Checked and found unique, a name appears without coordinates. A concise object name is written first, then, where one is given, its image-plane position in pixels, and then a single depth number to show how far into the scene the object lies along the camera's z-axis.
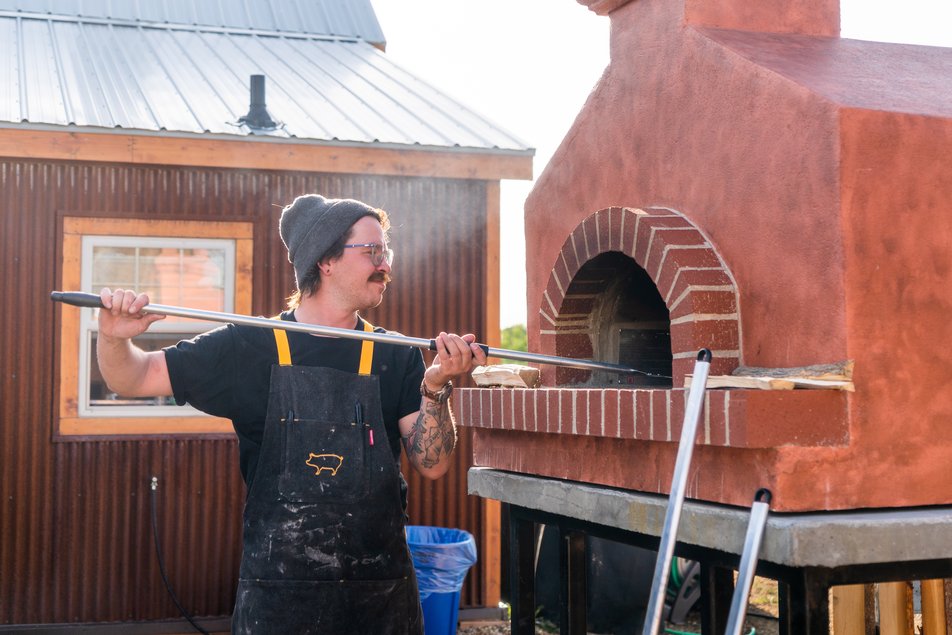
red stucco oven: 2.86
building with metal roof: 6.87
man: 3.28
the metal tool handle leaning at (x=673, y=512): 2.69
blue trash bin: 6.12
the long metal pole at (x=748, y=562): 2.62
